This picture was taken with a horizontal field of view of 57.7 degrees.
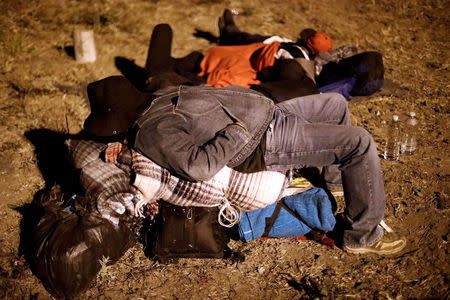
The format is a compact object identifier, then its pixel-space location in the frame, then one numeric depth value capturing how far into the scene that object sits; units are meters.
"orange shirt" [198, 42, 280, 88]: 4.86
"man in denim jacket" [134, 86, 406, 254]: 2.76
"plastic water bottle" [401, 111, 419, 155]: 4.24
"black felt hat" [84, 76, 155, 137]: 3.07
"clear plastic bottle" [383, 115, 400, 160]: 4.19
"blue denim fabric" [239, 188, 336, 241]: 3.29
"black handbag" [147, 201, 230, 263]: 3.20
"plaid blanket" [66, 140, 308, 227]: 3.07
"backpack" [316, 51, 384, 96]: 4.98
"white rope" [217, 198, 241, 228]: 3.22
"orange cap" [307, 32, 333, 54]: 5.38
